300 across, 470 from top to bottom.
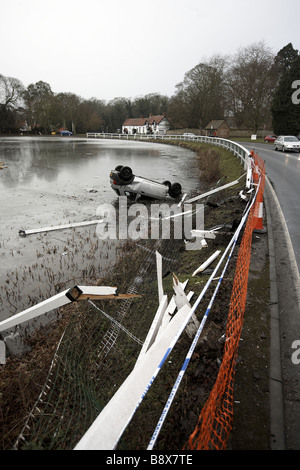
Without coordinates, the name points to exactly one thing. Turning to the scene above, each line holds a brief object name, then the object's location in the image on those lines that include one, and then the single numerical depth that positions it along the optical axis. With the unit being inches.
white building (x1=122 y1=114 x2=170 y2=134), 3854.1
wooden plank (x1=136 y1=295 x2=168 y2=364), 131.8
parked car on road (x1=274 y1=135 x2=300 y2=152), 944.3
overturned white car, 499.2
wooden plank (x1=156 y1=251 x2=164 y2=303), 172.2
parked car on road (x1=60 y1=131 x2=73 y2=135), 3453.7
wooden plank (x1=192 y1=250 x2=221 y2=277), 223.0
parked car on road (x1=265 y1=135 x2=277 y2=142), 1638.8
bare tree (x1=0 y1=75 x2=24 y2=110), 3255.4
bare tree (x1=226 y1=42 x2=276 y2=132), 2071.9
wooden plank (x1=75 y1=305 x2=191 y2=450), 71.7
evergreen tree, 1608.0
